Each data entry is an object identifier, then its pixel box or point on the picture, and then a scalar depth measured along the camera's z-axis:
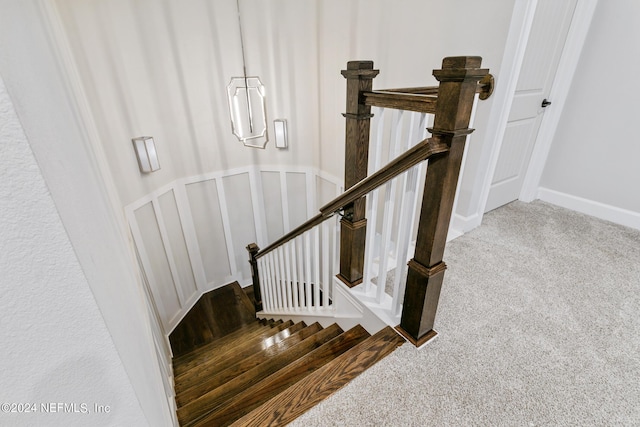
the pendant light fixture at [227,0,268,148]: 3.59
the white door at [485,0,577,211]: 2.14
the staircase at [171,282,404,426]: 1.26
